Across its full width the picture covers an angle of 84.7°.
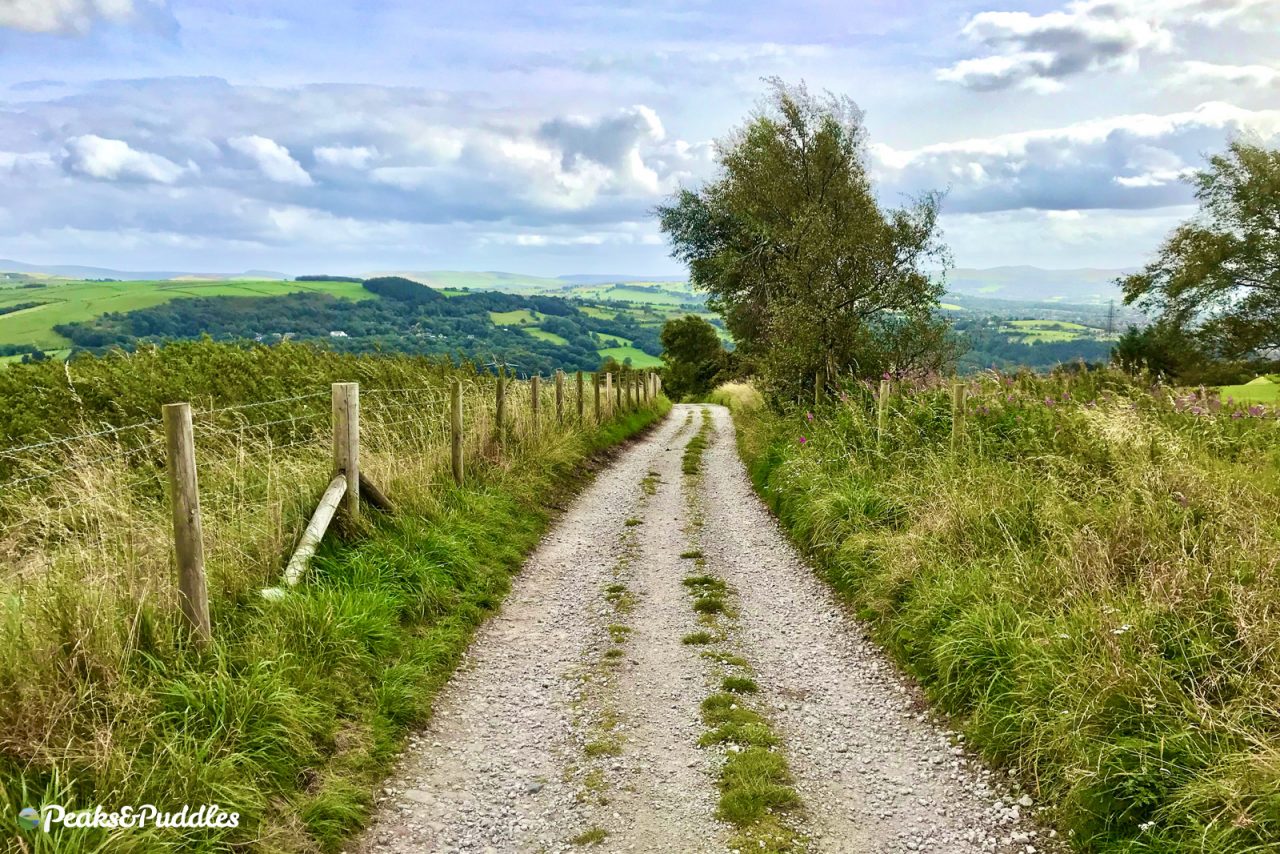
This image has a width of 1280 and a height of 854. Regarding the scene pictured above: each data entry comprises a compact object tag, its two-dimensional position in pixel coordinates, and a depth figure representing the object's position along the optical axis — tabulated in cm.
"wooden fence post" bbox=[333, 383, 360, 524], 721
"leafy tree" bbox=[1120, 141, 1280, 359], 3195
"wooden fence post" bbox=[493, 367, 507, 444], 1279
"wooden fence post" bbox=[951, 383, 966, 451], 933
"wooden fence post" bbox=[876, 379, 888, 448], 1097
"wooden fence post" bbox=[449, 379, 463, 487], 1032
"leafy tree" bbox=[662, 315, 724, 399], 6234
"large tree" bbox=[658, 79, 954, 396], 1711
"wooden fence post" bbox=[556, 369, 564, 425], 1684
